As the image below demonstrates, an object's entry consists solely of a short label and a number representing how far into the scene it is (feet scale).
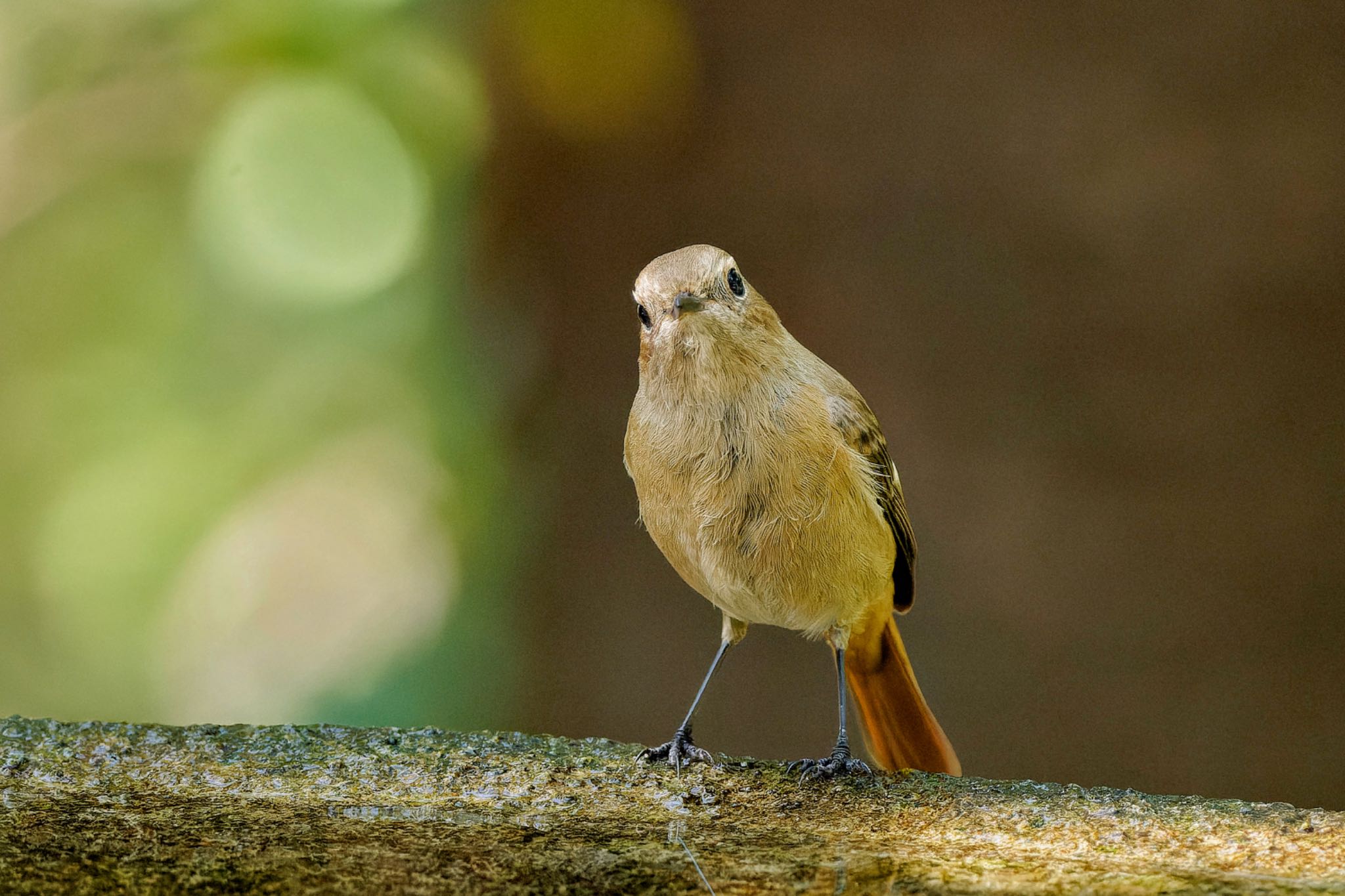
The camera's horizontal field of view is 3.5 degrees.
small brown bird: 11.81
